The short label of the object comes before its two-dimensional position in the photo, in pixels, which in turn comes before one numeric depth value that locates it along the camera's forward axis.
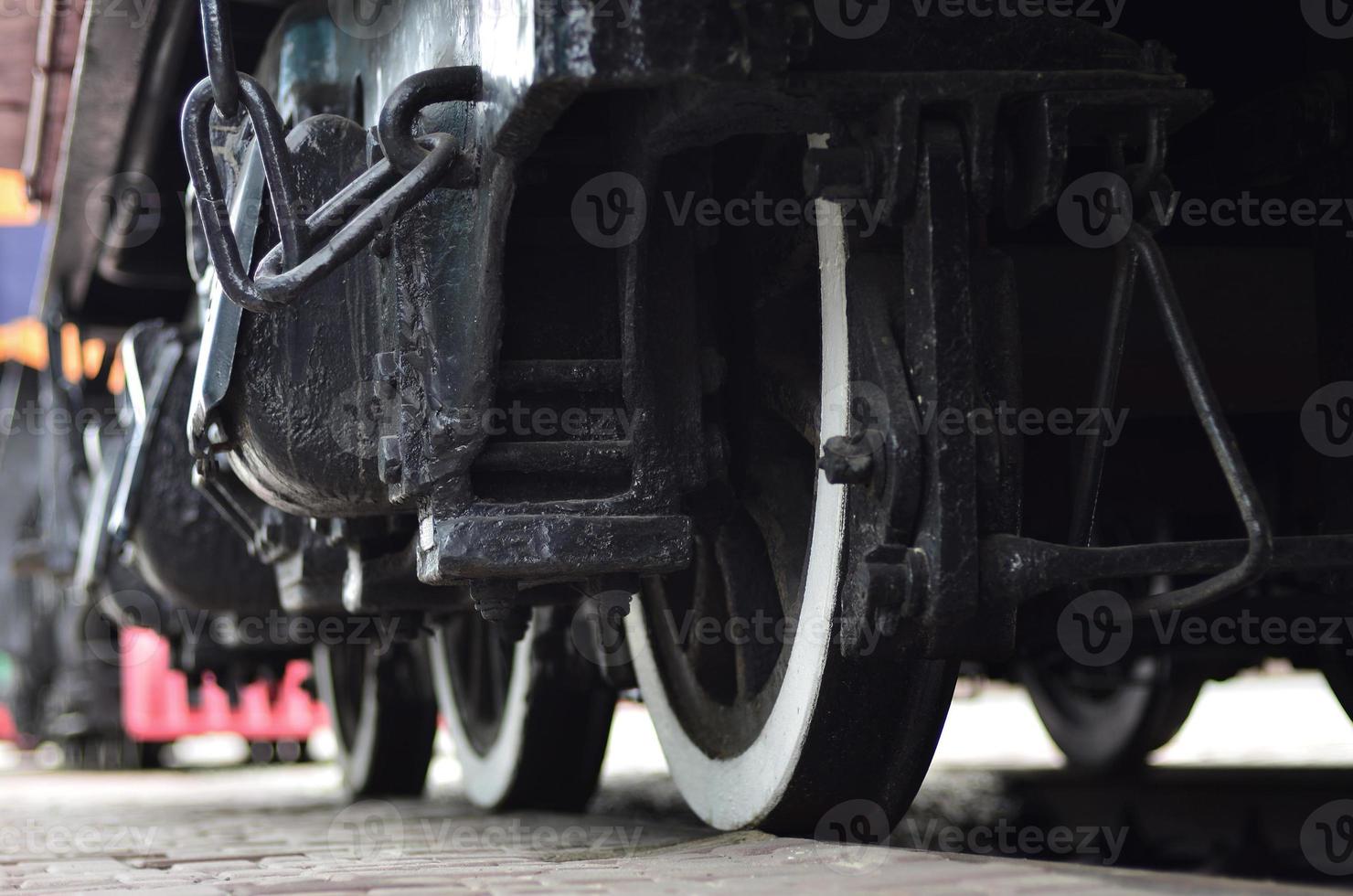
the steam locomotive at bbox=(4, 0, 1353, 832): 2.05
